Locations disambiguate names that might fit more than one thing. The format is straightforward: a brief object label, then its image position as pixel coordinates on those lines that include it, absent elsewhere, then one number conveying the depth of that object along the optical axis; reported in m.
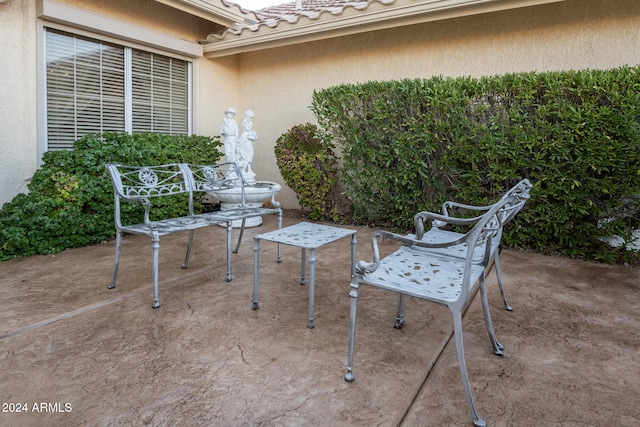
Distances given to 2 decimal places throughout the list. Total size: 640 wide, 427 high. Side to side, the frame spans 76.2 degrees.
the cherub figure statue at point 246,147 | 5.69
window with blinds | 4.97
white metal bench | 3.00
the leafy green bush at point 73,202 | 4.04
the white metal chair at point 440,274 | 1.70
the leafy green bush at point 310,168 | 5.96
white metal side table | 2.52
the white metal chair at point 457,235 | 1.96
